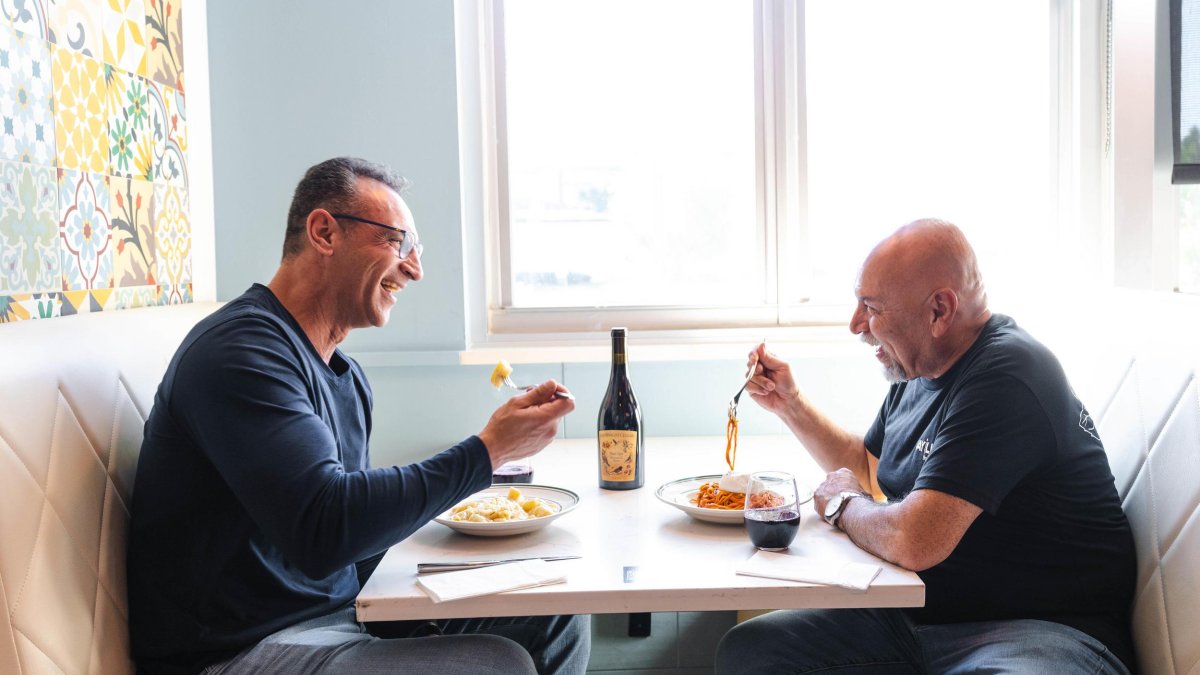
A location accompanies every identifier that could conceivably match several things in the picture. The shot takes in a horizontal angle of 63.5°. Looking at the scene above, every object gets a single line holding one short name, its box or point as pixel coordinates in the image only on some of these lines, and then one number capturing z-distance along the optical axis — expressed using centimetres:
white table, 145
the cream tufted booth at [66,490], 134
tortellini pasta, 174
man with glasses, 145
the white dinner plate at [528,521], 170
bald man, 160
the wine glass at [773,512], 158
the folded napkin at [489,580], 144
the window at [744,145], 290
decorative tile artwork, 175
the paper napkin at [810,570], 147
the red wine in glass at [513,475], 216
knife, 155
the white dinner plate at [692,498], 174
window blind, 231
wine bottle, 207
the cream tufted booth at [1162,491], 158
